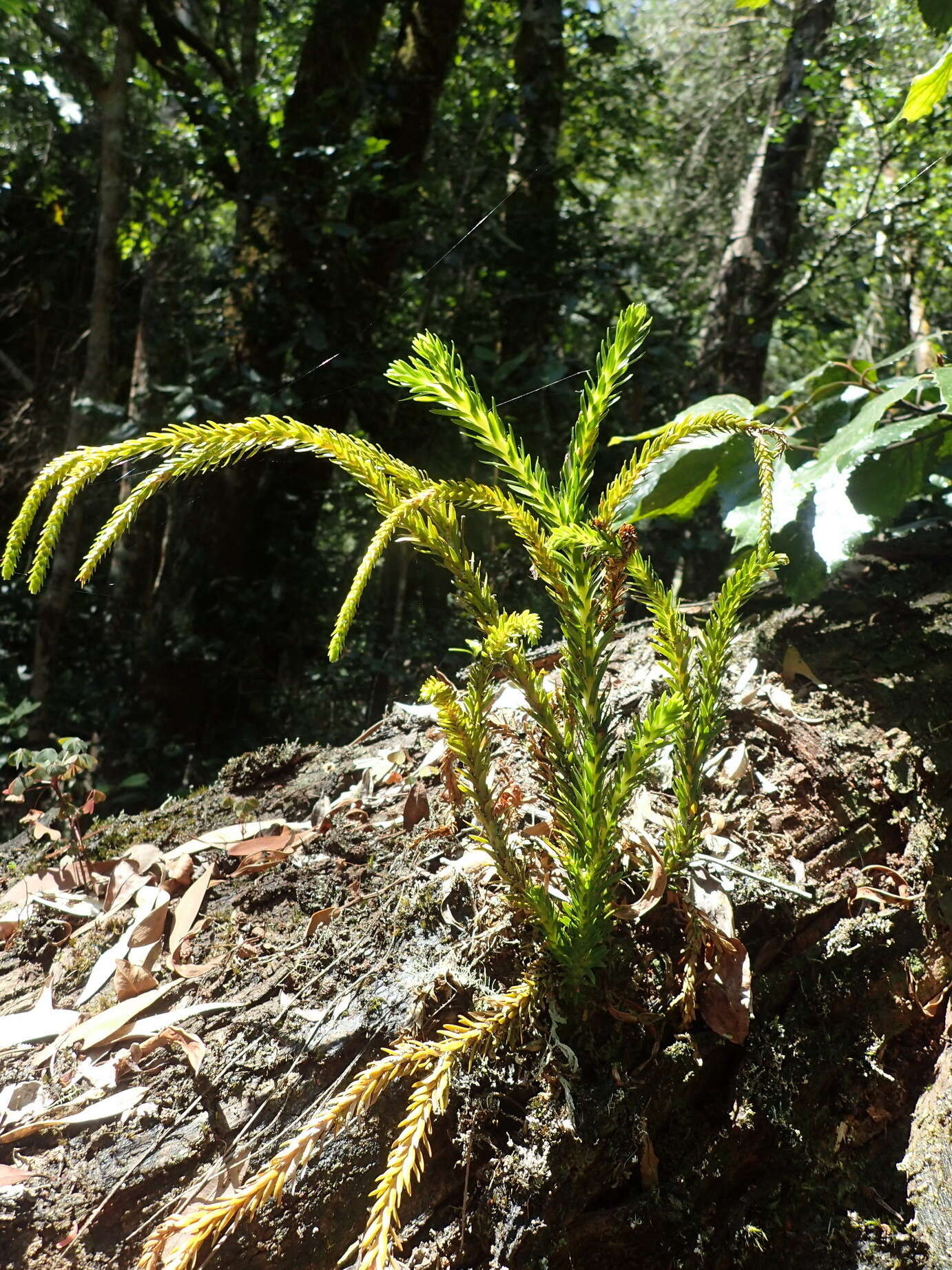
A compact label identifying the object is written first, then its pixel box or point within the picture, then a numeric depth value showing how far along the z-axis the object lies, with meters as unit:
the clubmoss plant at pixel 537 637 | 0.40
